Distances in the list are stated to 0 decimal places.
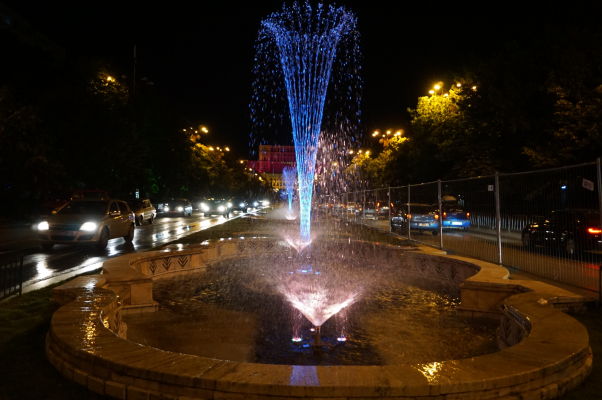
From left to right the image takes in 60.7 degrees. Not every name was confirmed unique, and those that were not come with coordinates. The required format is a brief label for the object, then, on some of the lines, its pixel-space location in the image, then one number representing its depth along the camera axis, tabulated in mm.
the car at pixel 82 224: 17422
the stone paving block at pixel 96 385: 4281
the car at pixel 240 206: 60750
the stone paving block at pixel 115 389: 4145
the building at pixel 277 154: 154962
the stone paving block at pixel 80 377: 4438
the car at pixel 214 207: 51500
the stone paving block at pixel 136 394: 4051
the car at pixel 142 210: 34375
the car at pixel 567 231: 9078
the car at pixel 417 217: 18744
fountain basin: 3842
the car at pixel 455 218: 14633
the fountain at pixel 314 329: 3982
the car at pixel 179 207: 47031
